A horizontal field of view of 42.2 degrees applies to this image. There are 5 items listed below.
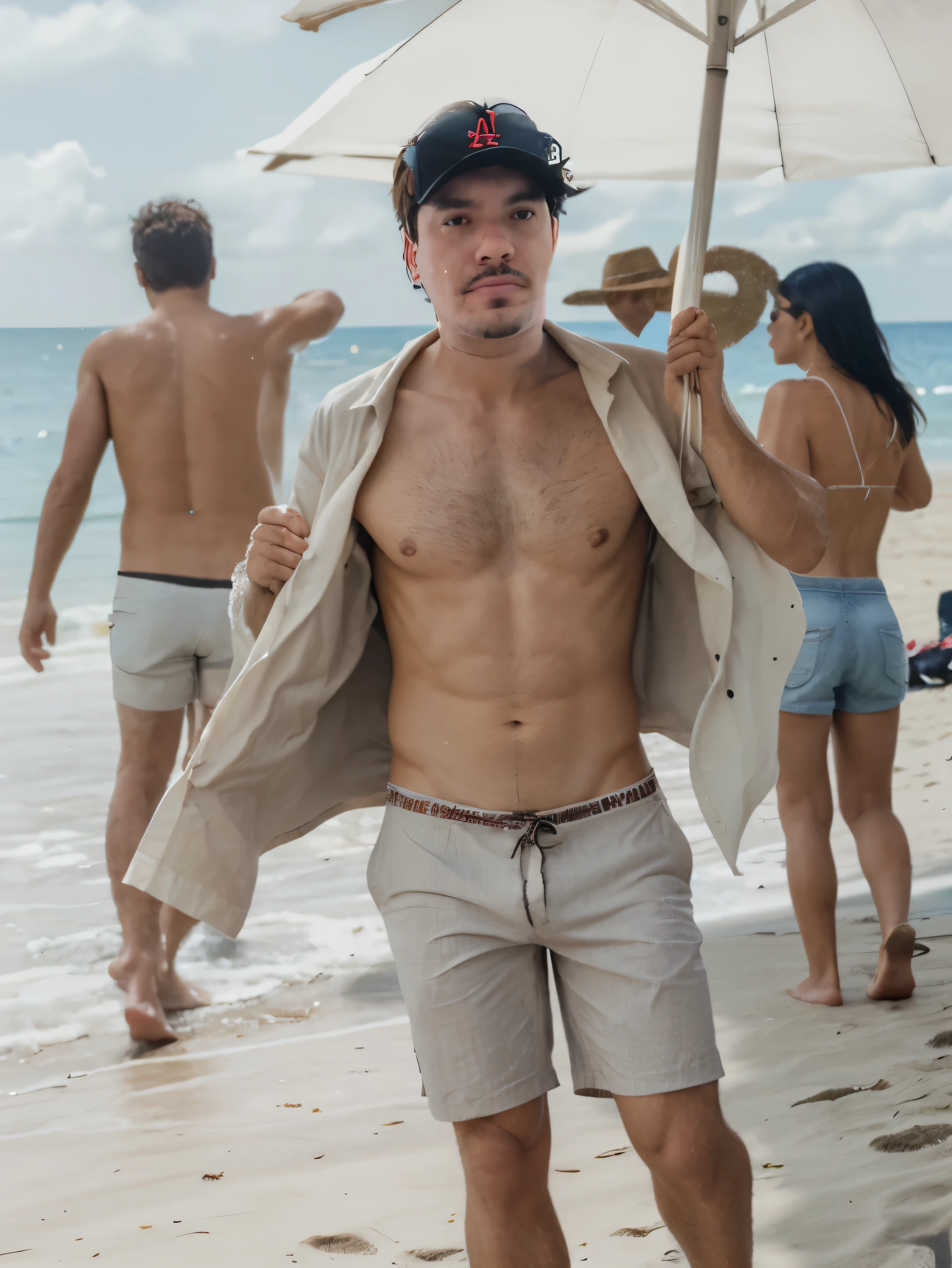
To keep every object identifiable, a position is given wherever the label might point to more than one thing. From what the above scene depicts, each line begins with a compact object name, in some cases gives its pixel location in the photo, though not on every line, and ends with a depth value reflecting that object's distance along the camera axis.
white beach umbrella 2.53
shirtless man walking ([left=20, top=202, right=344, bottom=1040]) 3.79
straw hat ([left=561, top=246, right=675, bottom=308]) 3.18
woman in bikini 3.45
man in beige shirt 1.89
